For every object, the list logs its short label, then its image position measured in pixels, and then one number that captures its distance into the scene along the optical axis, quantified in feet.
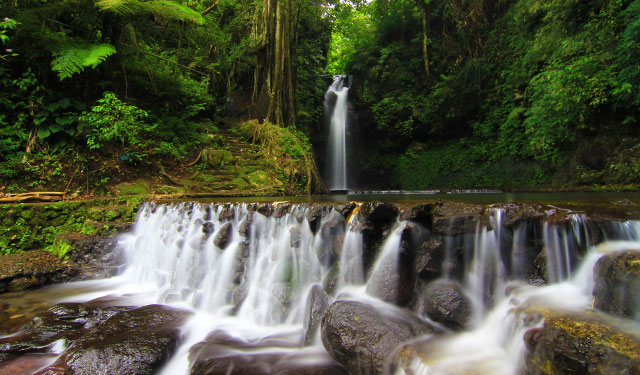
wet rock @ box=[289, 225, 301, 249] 16.15
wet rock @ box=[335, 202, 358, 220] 15.21
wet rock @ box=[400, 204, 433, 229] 13.57
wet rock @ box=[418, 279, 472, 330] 11.17
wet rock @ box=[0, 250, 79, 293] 17.74
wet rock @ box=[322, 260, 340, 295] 14.32
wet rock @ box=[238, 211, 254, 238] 17.62
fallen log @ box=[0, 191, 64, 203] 21.27
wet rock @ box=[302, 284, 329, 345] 12.66
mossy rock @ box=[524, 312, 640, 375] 6.95
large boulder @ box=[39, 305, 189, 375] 10.13
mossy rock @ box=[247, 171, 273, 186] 29.99
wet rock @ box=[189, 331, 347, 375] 10.71
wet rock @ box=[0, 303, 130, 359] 11.72
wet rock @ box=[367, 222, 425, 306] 12.71
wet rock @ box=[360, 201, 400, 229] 14.32
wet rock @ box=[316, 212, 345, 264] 15.18
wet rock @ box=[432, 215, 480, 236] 12.66
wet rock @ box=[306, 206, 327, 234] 15.71
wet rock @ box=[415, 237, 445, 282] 12.57
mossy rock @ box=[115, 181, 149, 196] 25.48
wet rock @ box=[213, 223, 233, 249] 17.88
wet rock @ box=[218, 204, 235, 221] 18.45
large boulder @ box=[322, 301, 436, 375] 9.91
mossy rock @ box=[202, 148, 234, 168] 30.76
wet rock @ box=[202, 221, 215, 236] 18.72
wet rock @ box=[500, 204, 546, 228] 12.01
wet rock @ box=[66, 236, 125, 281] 20.13
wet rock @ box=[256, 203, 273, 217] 17.34
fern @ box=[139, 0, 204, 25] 24.72
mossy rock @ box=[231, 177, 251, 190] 29.25
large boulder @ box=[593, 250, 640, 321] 8.39
